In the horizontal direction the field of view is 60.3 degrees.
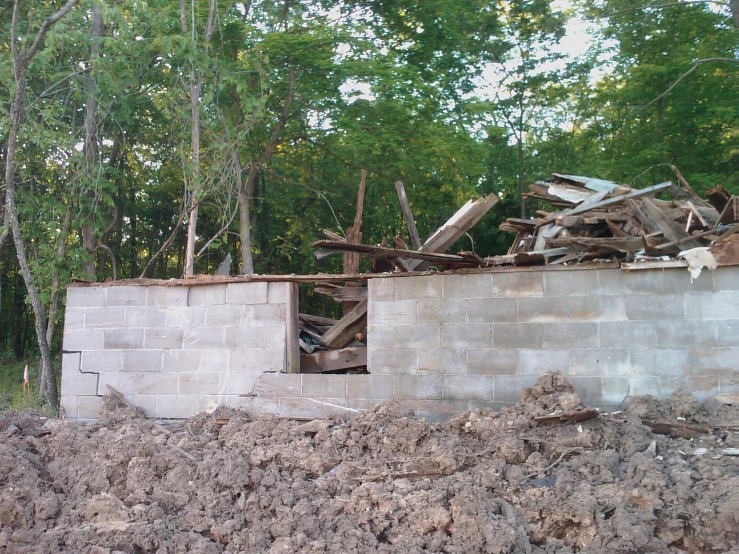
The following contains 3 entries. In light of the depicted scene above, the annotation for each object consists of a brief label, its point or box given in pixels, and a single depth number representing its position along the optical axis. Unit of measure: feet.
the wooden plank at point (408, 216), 25.85
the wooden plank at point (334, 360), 23.44
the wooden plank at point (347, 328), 24.32
